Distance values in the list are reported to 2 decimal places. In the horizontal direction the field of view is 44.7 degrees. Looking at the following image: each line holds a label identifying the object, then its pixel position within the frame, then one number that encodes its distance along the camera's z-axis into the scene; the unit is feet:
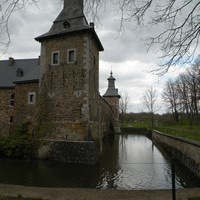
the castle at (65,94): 48.16
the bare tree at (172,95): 135.49
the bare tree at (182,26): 14.24
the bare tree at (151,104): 154.10
